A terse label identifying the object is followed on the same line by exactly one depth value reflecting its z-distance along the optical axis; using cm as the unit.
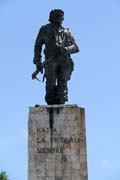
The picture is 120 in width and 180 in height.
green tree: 4760
